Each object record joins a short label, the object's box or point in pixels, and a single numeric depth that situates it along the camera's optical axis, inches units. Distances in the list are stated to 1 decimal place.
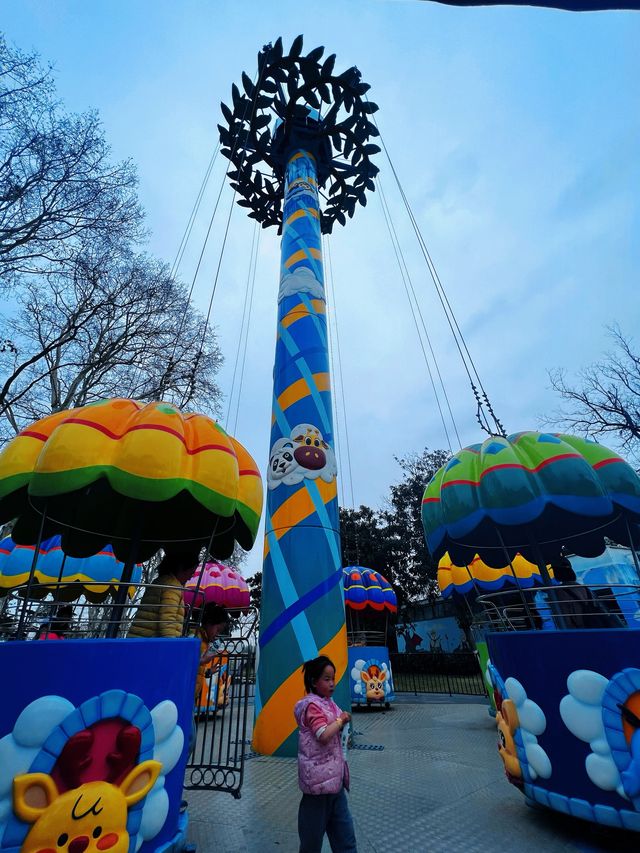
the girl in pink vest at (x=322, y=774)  93.5
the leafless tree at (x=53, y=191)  302.2
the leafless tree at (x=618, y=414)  650.2
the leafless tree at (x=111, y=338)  451.8
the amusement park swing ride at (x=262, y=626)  89.3
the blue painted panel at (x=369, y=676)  379.9
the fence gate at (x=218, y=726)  146.3
